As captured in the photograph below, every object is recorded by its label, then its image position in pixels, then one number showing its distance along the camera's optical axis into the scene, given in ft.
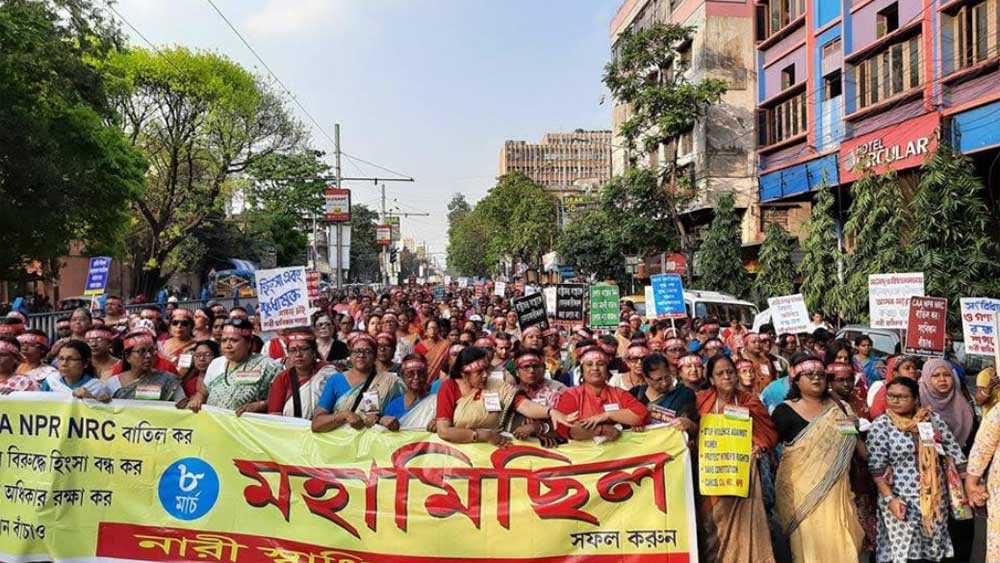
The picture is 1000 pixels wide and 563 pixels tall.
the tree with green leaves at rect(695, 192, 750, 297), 93.30
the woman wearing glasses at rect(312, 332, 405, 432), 17.70
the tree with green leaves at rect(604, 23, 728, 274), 103.16
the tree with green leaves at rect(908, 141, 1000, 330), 53.01
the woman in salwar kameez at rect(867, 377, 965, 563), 16.39
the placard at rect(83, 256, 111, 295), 51.42
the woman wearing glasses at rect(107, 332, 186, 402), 18.99
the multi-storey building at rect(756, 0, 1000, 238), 58.65
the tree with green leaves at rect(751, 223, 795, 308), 79.10
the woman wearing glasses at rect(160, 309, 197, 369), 26.02
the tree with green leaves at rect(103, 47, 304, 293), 110.63
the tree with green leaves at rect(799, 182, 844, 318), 66.59
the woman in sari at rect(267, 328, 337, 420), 19.04
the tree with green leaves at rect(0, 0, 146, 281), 62.08
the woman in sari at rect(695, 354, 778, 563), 16.26
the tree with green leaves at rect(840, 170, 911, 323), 58.13
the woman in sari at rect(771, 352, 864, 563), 16.11
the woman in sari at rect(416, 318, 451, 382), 30.73
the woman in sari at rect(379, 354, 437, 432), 19.02
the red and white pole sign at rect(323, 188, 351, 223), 92.53
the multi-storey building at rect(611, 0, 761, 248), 113.60
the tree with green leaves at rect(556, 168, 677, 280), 102.78
